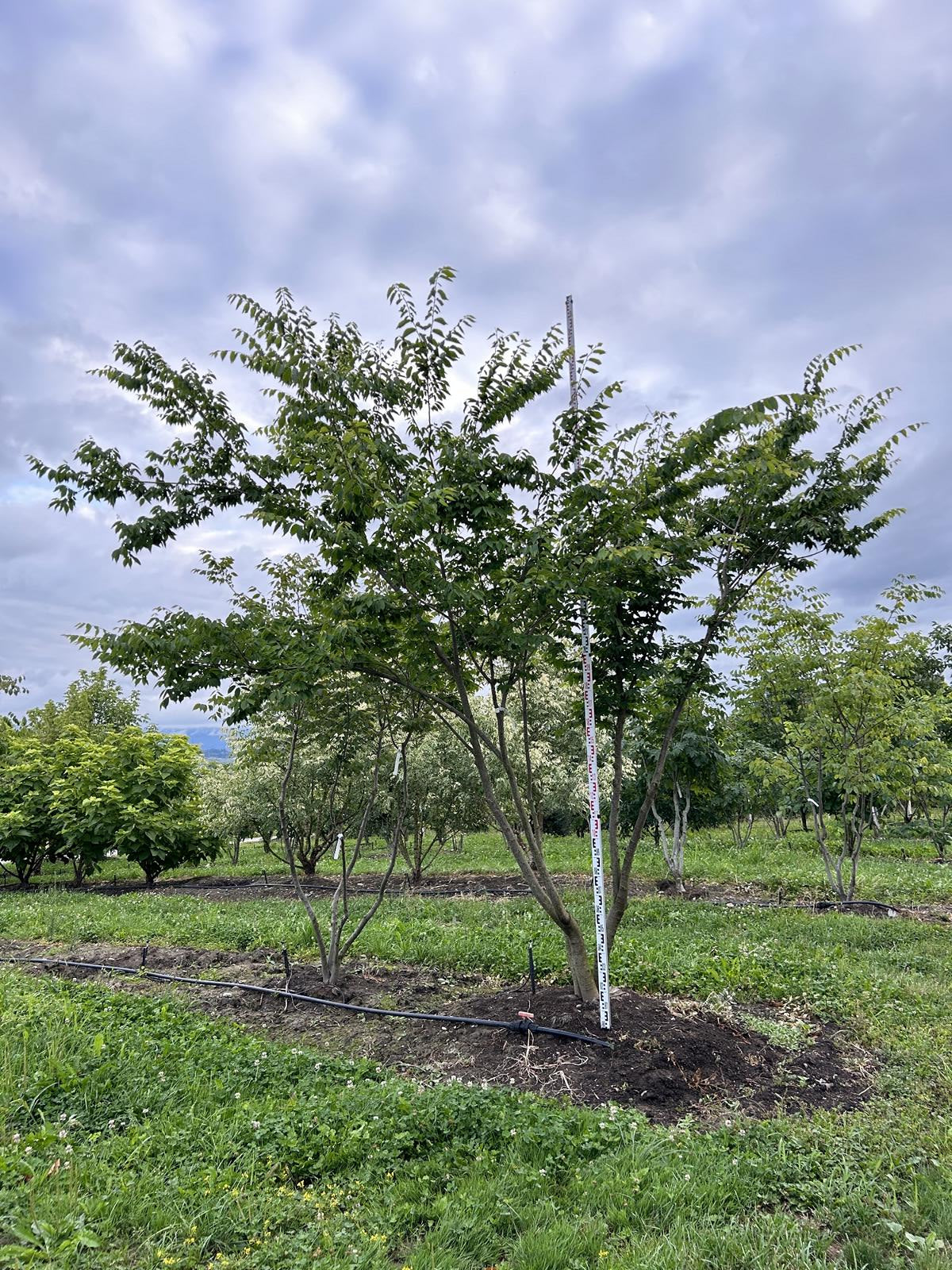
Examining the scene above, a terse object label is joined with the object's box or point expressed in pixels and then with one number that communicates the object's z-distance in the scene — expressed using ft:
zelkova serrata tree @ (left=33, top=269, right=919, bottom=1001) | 15.35
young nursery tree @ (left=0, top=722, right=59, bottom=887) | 45.06
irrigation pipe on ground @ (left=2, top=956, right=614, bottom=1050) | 14.60
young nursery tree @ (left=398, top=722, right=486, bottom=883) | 38.86
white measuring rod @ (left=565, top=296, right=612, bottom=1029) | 14.60
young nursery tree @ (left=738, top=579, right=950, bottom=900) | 27.78
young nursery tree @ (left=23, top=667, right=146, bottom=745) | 76.84
